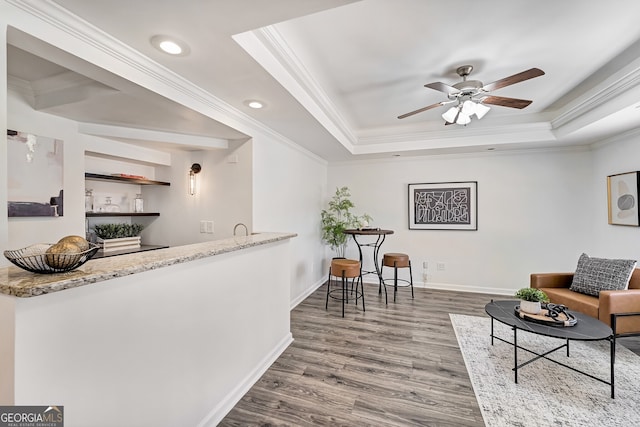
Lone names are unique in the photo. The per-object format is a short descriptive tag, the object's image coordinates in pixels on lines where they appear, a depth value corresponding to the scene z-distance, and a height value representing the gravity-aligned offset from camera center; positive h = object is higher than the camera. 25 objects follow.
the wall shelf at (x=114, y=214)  2.91 -0.01
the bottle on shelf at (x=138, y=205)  3.56 +0.10
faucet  3.09 -0.17
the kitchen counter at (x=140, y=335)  0.92 -0.55
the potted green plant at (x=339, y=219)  4.91 -0.12
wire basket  0.99 -0.17
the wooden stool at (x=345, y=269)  3.60 -0.74
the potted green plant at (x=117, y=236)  3.11 -0.28
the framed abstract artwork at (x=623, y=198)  3.26 +0.17
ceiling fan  2.32 +1.06
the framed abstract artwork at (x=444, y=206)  4.61 +0.11
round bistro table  3.99 -0.42
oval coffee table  1.92 -0.86
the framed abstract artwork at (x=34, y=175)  2.15 +0.31
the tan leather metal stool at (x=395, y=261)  4.23 -0.75
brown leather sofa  2.41 -0.86
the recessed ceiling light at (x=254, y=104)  2.43 +0.98
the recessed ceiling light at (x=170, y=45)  1.58 +0.99
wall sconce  3.35 +0.46
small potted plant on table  2.25 -0.73
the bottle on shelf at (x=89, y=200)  3.08 +0.15
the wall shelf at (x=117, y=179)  2.85 +0.38
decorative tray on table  2.11 -0.83
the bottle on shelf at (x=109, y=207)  3.32 +0.07
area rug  1.78 -1.31
